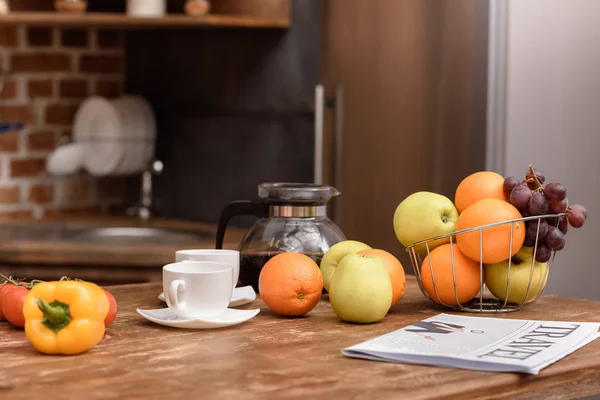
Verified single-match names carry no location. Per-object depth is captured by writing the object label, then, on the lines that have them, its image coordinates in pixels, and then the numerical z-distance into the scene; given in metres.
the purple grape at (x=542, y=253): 1.97
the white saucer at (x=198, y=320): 1.86
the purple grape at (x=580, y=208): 1.98
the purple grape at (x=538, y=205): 1.96
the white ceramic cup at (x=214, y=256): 2.01
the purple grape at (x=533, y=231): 1.96
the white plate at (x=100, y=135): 3.59
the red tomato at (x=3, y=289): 1.90
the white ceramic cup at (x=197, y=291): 1.86
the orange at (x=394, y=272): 1.96
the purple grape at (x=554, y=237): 1.97
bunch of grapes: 1.96
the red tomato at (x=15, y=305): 1.87
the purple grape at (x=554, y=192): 1.96
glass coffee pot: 2.13
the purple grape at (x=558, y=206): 1.98
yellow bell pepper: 1.73
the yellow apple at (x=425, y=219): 2.00
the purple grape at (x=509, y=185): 2.00
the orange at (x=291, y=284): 1.92
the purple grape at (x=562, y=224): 1.98
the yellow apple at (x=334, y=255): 2.04
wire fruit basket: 1.96
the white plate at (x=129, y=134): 3.62
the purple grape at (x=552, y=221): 1.98
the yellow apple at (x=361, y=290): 1.89
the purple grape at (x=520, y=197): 1.97
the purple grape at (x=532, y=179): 2.01
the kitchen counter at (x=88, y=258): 2.93
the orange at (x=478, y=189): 2.00
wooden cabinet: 2.75
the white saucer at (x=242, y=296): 2.02
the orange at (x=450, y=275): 1.97
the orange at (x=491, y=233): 1.94
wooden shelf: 3.24
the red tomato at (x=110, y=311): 1.83
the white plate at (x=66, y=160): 3.56
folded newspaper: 1.69
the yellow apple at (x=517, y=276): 1.98
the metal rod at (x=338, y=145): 3.07
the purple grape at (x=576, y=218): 1.97
